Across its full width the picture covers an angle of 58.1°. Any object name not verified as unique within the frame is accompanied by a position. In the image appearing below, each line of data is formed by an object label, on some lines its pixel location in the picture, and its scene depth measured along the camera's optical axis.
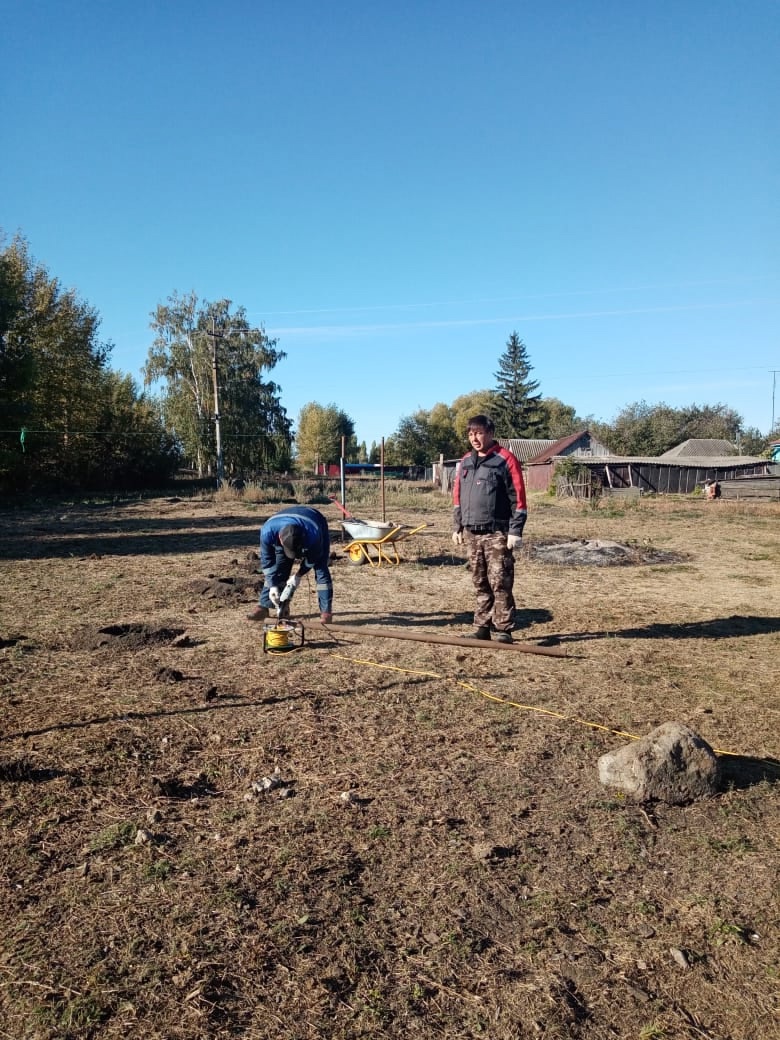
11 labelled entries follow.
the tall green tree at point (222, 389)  40.78
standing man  6.23
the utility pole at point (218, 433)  32.57
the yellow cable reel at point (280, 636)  5.96
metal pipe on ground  6.08
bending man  6.23
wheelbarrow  11.27
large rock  3.45
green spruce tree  65.69
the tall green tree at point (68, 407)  30.61
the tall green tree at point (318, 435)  72.06
